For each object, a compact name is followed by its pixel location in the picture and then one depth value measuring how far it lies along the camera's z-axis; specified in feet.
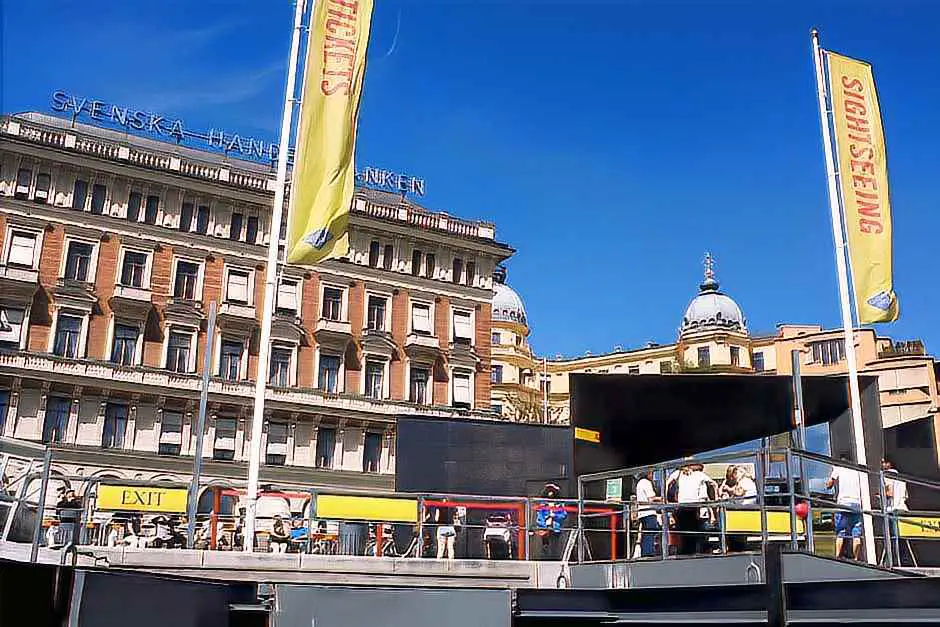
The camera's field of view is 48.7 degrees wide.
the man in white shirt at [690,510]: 44.14
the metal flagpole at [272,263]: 58.85
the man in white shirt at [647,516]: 45.96
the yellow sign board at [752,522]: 42.46
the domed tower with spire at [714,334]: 360.69
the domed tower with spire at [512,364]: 332.19
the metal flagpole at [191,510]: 48.21
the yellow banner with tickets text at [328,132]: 62.39
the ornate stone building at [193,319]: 183.01
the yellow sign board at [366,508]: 52.80
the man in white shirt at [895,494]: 55.14
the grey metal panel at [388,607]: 34.96
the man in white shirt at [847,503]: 45.37
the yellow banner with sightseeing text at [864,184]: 69.21
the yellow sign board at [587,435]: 66.08
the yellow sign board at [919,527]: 53.75
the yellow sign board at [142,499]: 52.63
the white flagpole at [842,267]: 65.57
